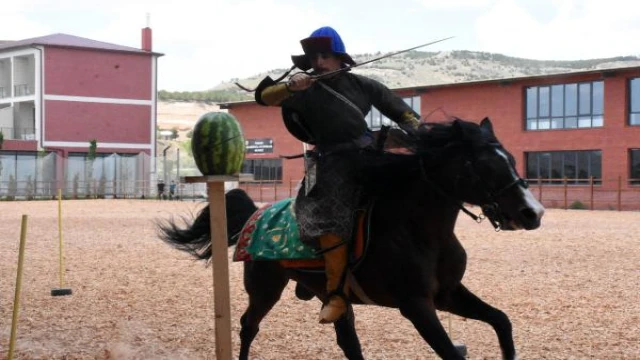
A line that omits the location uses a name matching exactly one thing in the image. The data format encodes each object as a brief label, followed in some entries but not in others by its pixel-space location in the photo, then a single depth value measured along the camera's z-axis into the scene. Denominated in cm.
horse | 557
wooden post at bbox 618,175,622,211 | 3884
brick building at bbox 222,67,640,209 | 4347
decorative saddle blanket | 654
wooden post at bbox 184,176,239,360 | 543
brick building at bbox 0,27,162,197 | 6431
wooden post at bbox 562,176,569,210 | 3979
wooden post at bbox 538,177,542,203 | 4206
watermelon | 539
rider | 624
